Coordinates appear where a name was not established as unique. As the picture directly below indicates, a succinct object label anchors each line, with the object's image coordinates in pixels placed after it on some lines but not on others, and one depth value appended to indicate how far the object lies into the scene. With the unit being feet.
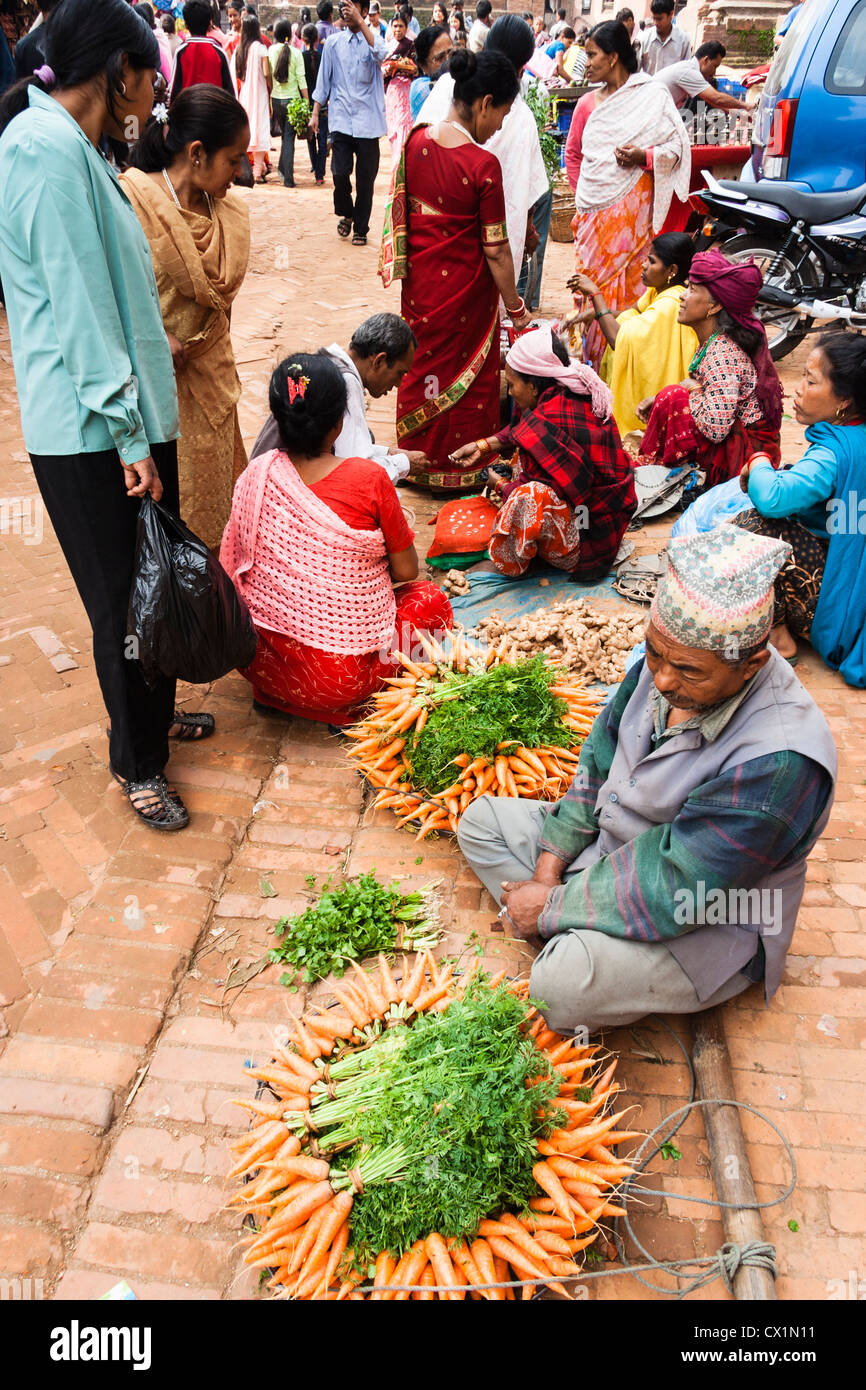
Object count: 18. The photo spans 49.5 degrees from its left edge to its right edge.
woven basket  29.76
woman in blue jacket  10.74
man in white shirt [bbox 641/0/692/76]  27.55
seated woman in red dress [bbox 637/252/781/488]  13.55
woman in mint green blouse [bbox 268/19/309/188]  37.60
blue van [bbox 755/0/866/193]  21.20
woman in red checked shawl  12.15
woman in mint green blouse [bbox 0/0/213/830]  6.81
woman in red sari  13.87
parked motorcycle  21.16
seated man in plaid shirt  5.73
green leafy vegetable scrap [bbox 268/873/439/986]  7.82
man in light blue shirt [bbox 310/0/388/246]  28.94
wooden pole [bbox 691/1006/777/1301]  5.61
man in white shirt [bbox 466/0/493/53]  31.01
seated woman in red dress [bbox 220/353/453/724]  9.36
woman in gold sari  9.25
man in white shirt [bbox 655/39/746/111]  24.00
